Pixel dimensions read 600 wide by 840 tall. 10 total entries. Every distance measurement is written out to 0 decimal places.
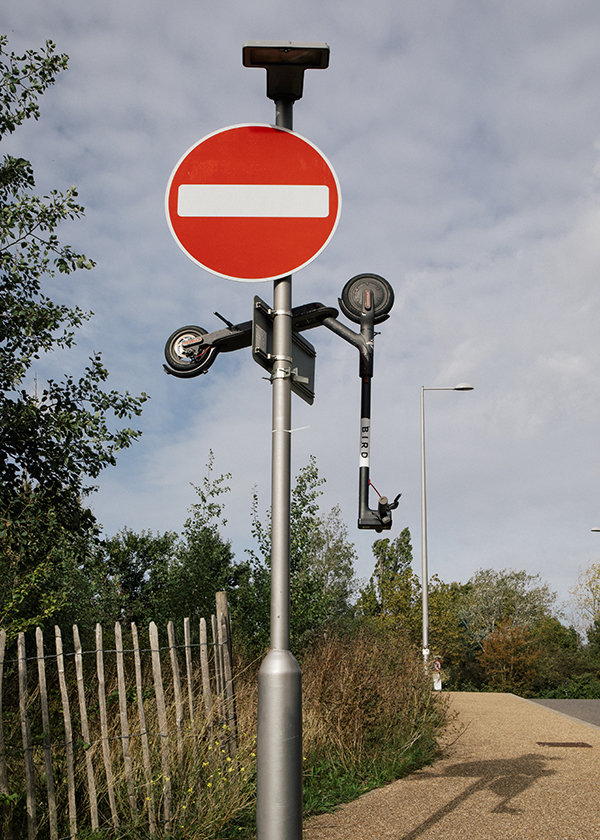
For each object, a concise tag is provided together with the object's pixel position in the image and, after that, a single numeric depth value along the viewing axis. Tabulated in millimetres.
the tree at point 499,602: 47750
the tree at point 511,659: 32250
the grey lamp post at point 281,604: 2617
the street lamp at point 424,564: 22320
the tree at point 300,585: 13859
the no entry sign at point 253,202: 3055
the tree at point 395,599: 27078
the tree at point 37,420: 8648
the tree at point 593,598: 43062
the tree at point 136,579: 13625
